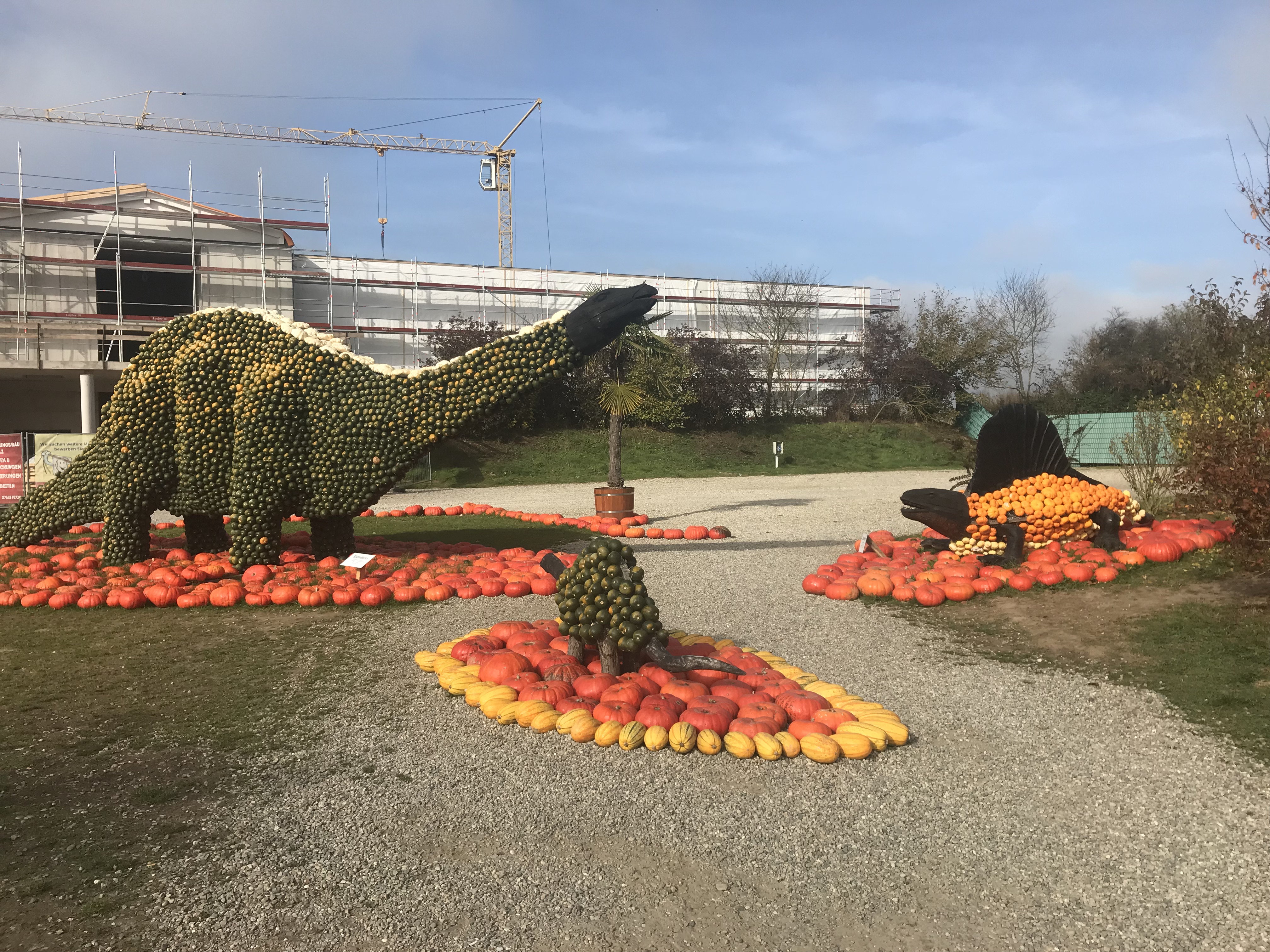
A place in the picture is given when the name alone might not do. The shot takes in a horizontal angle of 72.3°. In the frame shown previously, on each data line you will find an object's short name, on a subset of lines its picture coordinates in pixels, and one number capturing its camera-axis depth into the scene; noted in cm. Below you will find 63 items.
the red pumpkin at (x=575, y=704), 606
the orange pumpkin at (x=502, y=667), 664
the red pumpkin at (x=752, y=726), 564
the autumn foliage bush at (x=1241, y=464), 763
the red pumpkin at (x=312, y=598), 971
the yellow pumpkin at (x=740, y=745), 551
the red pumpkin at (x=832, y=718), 585
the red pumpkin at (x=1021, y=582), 951
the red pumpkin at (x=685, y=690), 612
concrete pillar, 3042
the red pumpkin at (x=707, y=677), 648
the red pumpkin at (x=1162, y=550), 979
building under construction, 3519
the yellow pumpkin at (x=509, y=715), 610
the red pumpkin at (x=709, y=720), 572
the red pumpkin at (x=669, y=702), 593
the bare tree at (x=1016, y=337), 4806
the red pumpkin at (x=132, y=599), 959
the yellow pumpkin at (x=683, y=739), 558
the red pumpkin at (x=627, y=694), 606
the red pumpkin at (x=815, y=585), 1025
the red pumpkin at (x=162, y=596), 968
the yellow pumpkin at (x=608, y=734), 571
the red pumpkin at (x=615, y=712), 587
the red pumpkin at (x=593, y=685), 628
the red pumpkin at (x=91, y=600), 963
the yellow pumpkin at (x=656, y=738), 563
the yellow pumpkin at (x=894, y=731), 571
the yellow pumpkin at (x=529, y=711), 600
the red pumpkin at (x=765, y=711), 586
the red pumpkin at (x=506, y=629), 761
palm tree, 1802
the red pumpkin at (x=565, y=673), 653
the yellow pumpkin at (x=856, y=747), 550
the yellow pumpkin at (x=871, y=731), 562
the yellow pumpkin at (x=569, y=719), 585
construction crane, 6669
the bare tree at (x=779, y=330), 4703
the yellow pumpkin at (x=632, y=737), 563
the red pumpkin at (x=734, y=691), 616
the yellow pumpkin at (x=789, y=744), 554
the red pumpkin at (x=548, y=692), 625
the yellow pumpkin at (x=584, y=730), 578
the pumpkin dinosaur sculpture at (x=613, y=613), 636
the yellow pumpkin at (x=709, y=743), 558
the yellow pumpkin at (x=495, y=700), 616
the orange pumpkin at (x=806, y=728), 570
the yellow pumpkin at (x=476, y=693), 645
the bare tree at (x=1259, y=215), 754
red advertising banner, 1814
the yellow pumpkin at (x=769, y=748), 548
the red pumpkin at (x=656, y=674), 640
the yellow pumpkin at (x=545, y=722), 595
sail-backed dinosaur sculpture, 1038
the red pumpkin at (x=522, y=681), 650
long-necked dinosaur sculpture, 1024
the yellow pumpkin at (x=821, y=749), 546
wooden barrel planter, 1809
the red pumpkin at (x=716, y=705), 587
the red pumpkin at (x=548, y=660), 674
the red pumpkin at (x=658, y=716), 577
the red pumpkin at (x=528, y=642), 705
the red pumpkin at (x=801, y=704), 598
